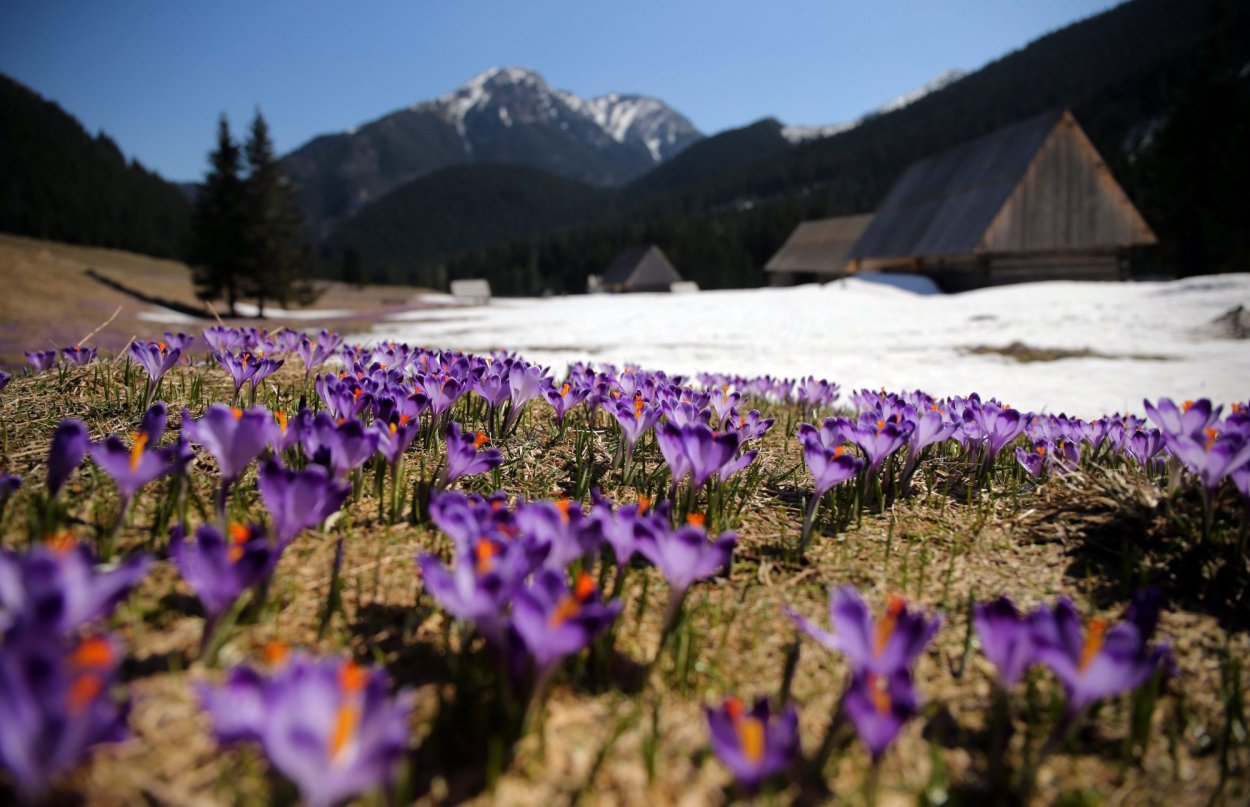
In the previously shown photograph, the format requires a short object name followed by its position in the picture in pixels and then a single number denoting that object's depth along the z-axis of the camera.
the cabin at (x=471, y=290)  59.31
